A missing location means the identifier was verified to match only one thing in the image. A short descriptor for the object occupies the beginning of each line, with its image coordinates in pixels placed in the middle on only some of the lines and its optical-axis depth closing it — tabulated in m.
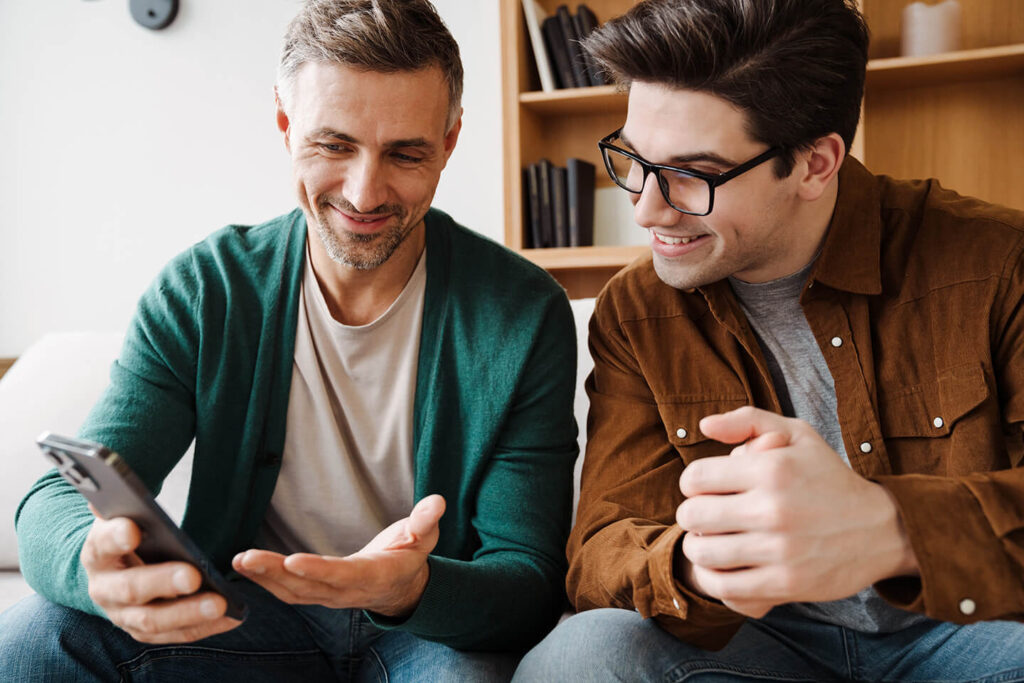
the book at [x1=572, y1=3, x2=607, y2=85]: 2.66
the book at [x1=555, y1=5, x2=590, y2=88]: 2.67
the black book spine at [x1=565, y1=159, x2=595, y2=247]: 2.70
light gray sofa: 1.66
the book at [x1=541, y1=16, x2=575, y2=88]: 2.69
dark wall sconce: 3.05
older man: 1.22
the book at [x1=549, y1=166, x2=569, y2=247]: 2.71
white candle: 2.47
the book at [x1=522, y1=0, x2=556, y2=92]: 2.68
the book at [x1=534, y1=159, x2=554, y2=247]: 2.72
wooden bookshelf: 2.60
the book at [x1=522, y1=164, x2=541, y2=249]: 2.72
